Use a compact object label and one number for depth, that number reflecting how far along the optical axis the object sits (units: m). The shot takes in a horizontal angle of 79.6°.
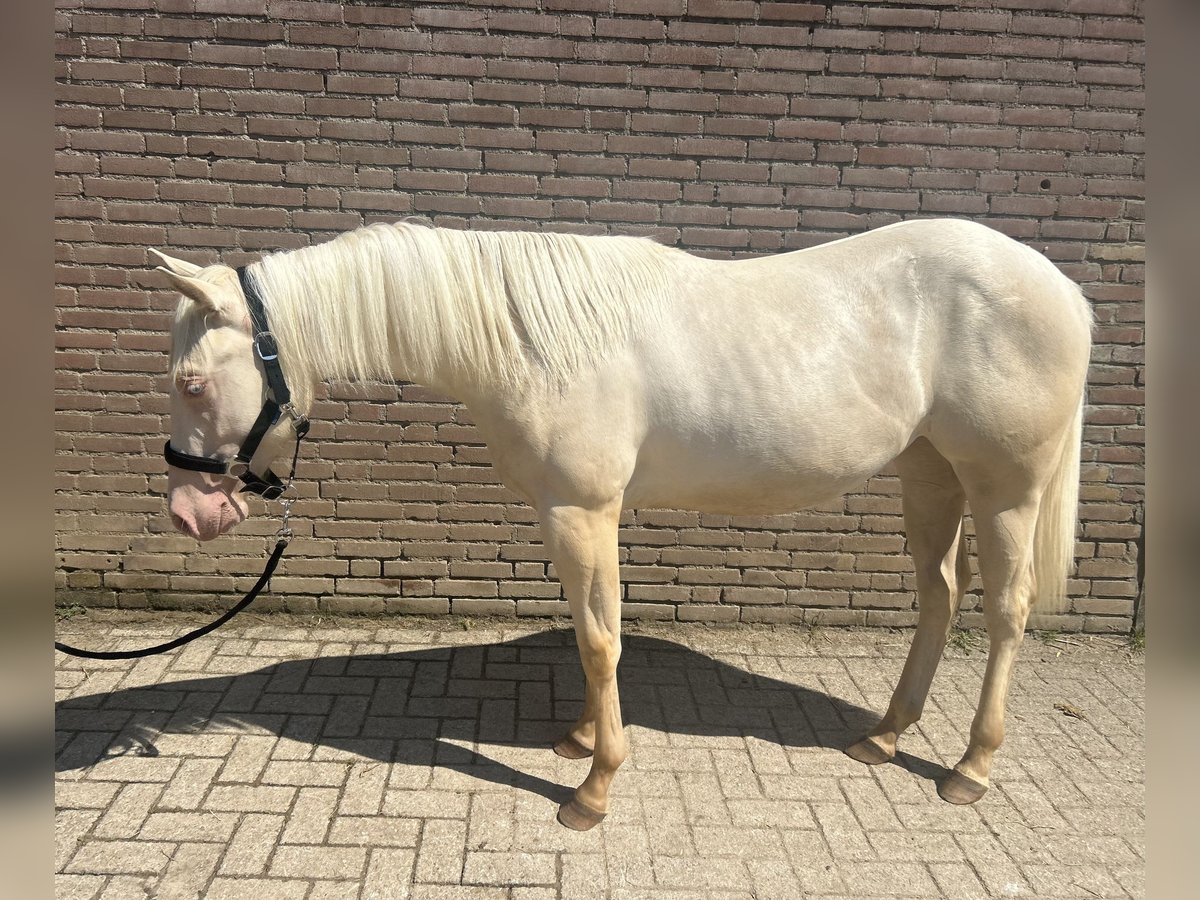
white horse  2.25
